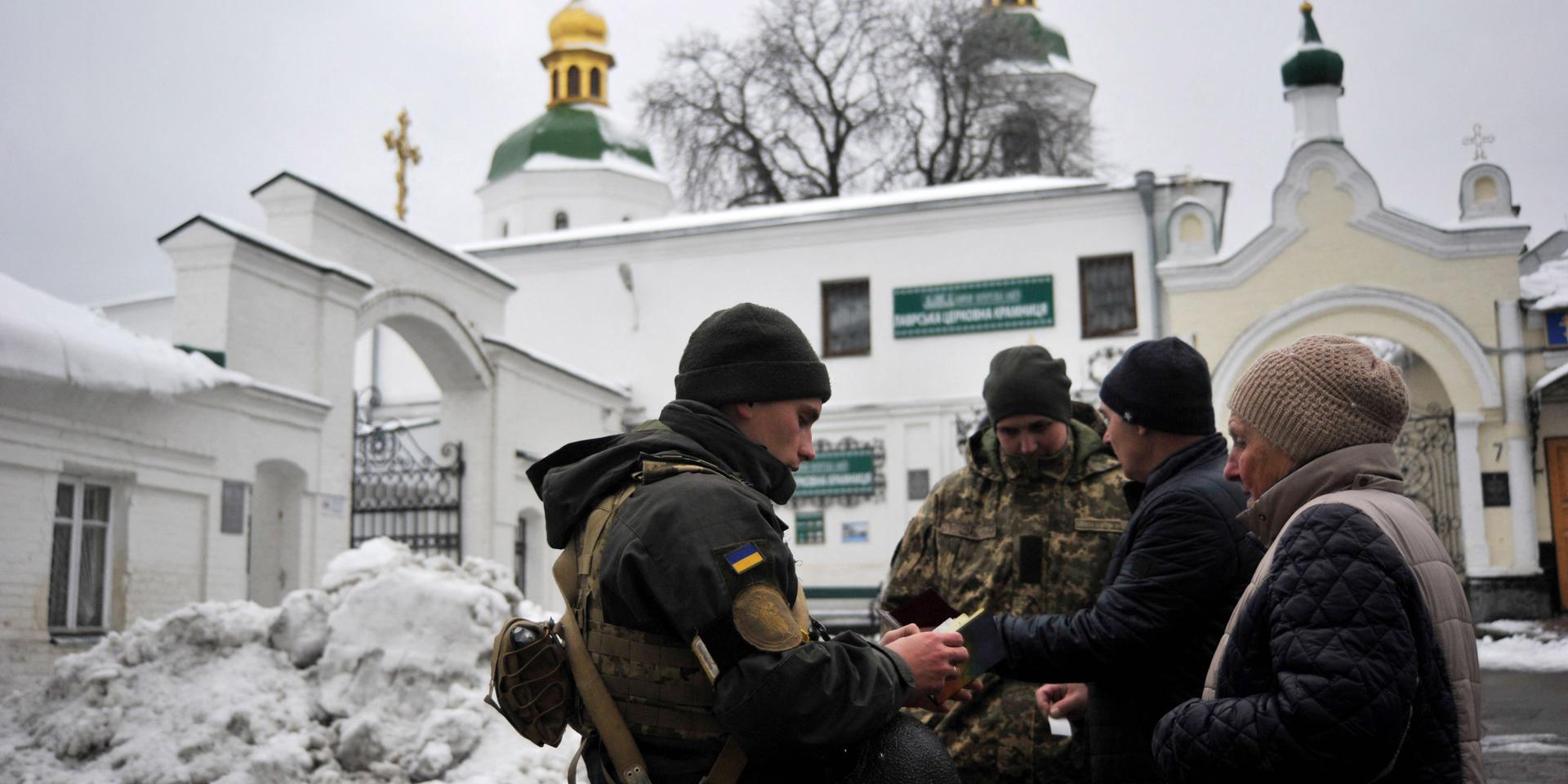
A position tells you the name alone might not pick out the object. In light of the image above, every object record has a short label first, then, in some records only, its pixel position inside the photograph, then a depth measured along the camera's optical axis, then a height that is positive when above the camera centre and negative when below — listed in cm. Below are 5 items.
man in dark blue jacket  312 -17
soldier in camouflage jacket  380 -11
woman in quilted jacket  207 -19
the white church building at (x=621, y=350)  941 +194
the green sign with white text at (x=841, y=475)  1903 +55
